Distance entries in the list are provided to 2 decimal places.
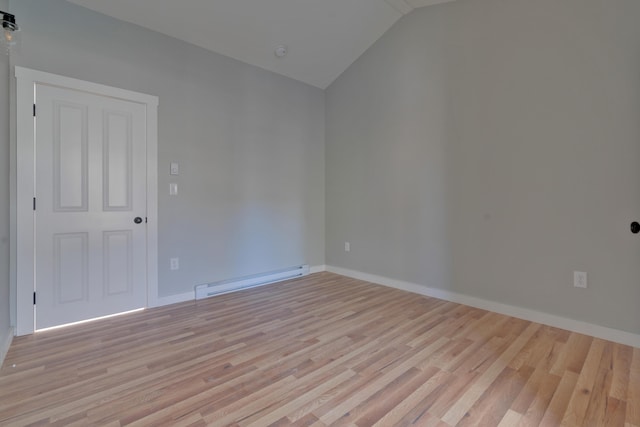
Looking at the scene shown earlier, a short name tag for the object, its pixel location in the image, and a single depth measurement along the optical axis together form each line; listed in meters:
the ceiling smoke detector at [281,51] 3.59
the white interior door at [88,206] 2.55
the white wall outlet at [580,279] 2.49
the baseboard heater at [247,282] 3.39
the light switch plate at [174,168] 3.15
